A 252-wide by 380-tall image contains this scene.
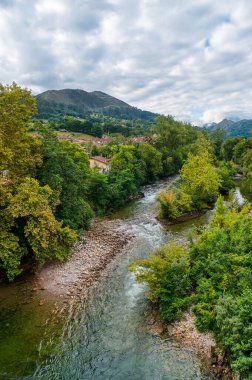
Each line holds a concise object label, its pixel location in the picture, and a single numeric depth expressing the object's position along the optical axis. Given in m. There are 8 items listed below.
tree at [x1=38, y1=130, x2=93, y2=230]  24.31
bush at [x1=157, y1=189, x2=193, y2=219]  33.97
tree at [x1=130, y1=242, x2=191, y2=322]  15.98
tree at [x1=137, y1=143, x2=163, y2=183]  56.66
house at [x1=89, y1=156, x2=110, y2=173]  57.66
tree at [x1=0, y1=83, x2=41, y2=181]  19.98
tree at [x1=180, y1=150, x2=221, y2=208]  39.03
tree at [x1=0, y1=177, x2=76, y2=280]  18.84
